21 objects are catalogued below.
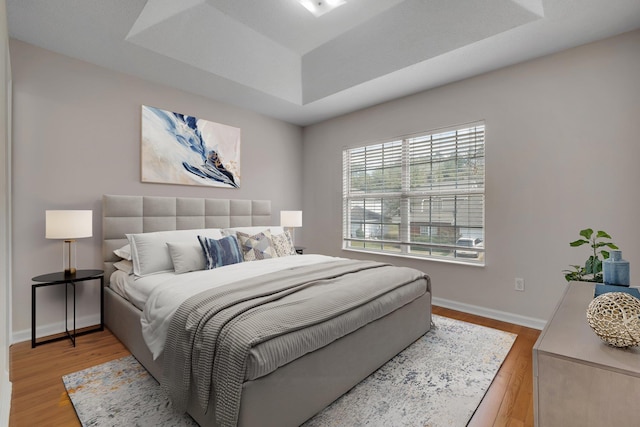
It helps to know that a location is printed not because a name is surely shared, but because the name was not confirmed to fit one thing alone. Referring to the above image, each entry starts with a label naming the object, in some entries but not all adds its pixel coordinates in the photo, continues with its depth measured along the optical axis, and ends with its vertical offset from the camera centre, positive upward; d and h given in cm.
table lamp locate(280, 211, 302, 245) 420 -11
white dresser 89 -53
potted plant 193 -36
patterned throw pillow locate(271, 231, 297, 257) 338 -38
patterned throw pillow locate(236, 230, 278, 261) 312 -37
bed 142 -81
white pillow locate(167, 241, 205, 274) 262 -40
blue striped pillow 274 -38
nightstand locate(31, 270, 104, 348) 239 -61
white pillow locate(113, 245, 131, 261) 280 -39
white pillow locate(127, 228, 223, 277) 259 -37
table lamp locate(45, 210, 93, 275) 241 -12
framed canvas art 326 +72
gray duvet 134 -61
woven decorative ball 96 -35
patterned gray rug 163 -112
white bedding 185 -54
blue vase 138 -28
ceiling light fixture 264 +184
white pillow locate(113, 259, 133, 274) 273 -51
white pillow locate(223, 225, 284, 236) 337 -22
